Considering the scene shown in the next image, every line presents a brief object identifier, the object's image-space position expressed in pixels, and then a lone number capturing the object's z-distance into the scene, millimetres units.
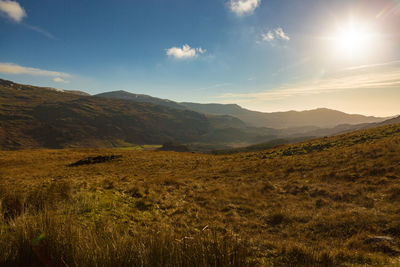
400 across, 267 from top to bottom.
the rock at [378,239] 5000
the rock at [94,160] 27055
